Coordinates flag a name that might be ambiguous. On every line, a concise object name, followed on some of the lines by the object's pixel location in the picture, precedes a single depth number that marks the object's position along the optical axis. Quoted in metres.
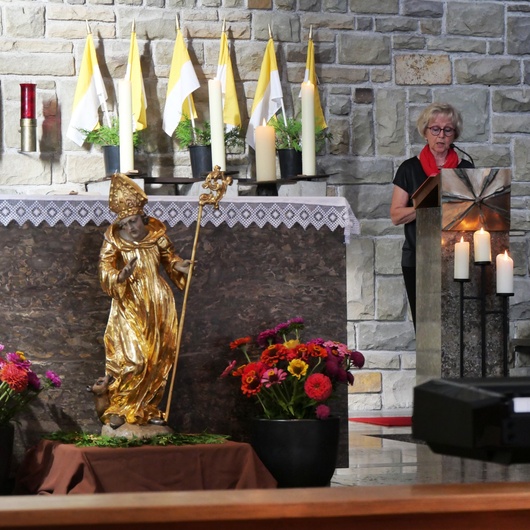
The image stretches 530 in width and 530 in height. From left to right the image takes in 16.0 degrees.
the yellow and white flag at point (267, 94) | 12.03
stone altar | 7.30
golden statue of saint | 6.80
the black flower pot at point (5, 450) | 6.73
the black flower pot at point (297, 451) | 6.95
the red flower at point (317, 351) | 7.15
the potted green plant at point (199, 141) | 11.28
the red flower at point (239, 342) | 7.42
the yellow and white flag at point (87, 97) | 11.60
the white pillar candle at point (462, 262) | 8.34
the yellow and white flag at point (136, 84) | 11.76
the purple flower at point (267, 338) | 7.44
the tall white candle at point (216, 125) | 8.05
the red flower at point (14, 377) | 6.65
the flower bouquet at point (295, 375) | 6.99
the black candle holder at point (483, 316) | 8.40
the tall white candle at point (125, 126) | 9.27
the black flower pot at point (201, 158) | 11.27
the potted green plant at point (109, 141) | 11.19
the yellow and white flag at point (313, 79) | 12.15
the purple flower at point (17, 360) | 6.83
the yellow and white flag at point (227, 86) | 11.99
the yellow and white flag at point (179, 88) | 11.75
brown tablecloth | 6.45
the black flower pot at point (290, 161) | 10.93
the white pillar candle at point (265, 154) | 8.16
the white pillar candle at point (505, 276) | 8.31
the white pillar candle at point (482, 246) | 8.34
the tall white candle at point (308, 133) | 8.18
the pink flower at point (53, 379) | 7.03
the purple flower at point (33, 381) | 6.87
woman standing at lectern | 9.91
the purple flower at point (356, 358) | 7.36
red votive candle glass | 11.41
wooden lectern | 8.45
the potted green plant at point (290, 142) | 10.97
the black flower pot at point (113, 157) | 11.18
